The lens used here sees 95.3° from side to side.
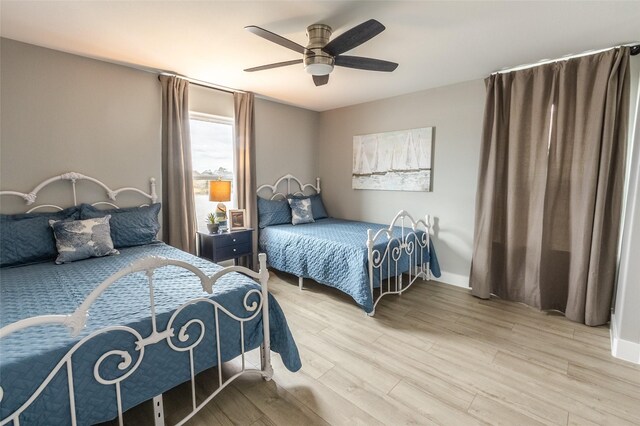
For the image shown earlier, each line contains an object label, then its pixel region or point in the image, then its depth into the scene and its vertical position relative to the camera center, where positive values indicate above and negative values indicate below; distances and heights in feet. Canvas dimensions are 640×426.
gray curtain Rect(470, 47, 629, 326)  7.97 +0.15
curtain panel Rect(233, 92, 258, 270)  12.14 +0.98
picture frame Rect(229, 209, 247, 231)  11.44 -1.40
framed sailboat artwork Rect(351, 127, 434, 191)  11.90 +1.17
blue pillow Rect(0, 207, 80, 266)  6.94 -1.45
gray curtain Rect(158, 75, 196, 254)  9.98 +0.62
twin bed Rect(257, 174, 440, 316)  8.95 -2.37
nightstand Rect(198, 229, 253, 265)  10.50 -2.28
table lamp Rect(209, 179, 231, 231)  10.61 -0.24
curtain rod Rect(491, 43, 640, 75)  7.67 +3.87
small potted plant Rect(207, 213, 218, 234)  10.85 -1.54
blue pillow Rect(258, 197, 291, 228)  12.74 -1.24
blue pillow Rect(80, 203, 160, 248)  8.38 -1.23
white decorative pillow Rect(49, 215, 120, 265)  7.30 -1.50
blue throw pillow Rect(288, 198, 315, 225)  13.17 -1.18
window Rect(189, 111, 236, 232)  11.40 +1.18
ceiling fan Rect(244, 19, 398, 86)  5.77 +3.03
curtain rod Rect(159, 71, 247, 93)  10.01 +3.75
